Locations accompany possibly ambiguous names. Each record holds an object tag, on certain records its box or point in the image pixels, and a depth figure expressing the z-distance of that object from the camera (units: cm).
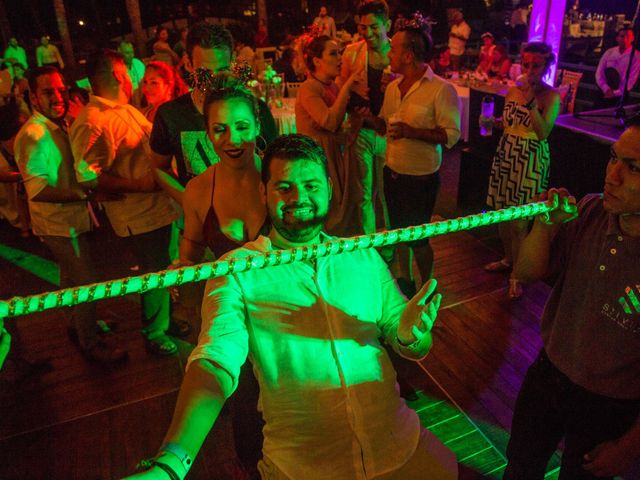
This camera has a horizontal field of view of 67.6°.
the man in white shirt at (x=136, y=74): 582
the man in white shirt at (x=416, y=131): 319
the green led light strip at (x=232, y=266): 103
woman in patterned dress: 339
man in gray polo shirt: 148
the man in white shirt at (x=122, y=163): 271
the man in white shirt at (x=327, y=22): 1157
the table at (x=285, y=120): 569
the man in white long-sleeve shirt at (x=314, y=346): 133
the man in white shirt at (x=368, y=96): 369
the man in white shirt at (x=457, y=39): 973
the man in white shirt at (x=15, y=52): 1123
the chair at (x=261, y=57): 816
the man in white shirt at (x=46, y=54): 1252
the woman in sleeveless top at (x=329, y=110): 372
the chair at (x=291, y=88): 697
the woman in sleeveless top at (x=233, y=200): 189
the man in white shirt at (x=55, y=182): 264
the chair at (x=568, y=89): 575
